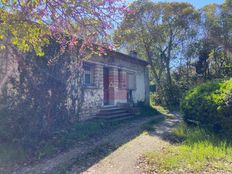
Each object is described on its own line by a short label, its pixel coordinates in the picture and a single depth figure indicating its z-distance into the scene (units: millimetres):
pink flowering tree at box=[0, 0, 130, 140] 2601
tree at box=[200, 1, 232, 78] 13323
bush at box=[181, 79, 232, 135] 4695
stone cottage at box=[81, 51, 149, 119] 7825
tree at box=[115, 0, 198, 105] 12484
